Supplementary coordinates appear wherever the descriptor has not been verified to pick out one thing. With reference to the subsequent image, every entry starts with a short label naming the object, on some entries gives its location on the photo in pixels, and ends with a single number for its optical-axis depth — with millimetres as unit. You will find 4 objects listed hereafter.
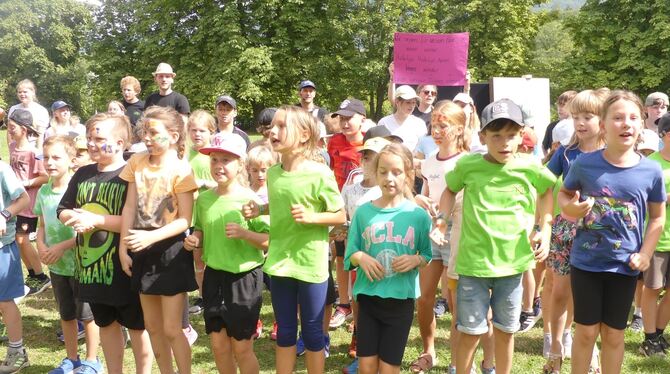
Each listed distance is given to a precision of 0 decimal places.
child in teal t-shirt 3521
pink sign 8438
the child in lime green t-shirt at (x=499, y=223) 3490
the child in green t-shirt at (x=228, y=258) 3707
